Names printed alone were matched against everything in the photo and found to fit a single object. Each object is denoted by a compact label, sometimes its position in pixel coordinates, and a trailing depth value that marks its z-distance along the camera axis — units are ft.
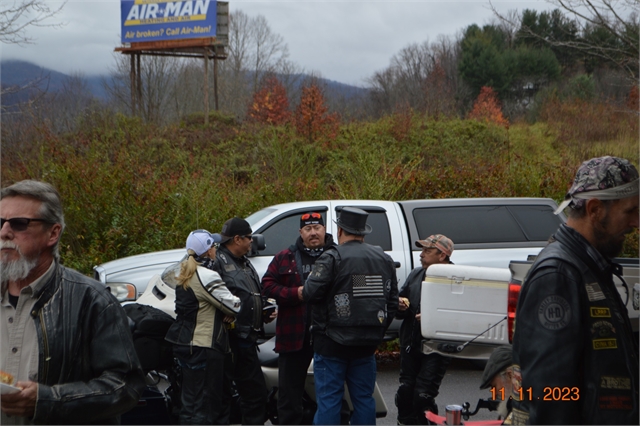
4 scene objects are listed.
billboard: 77.61
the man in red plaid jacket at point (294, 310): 19.03
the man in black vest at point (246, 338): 19.74
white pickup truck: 27.55
